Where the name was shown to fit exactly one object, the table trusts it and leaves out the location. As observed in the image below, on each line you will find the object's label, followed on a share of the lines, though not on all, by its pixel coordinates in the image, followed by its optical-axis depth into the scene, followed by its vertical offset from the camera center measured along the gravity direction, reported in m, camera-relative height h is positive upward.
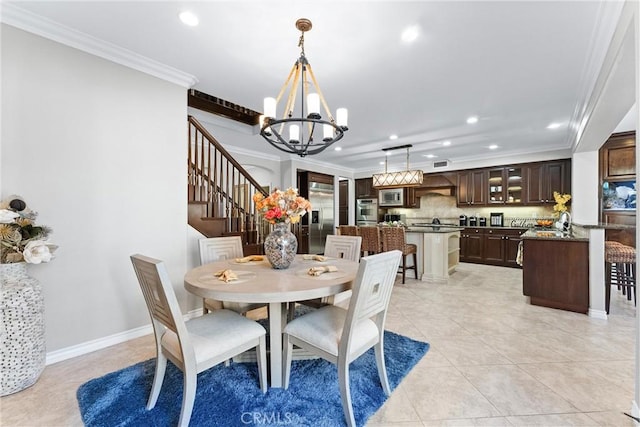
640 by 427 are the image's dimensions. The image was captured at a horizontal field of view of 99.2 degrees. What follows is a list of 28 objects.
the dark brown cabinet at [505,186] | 6.00 +0.65
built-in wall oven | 8.23 +0.06
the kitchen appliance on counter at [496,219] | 6.32 -0.11
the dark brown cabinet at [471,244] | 6.31 -0.72
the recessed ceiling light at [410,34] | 2.07 +1.41
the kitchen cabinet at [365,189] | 8.23 +0.76
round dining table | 1.50 -0.43
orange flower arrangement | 2.11 +0.06
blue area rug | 1.57 -1.18
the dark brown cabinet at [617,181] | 4.67 +0.59
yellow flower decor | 4.42 +0.20
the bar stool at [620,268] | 3.11 -0.73
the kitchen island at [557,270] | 3.20 -0.69
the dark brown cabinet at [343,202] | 8.65 +0.38
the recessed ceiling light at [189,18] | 1.94 +1.42
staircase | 3.26 +0.06
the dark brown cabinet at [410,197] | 7.59 +0.47
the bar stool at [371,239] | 4.84 -0.46
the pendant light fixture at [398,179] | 5.41 +0.72
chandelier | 1.90 +0.73
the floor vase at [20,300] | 1.79 -0.59
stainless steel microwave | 7.64 +0.48
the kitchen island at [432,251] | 4.76 -0.67
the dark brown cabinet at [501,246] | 5.84 -0.70
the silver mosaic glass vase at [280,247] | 2.10 -0.26
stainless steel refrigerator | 6.96 -0.08
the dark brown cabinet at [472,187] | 6.43 +0.64
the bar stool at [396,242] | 4.57 -0.47
